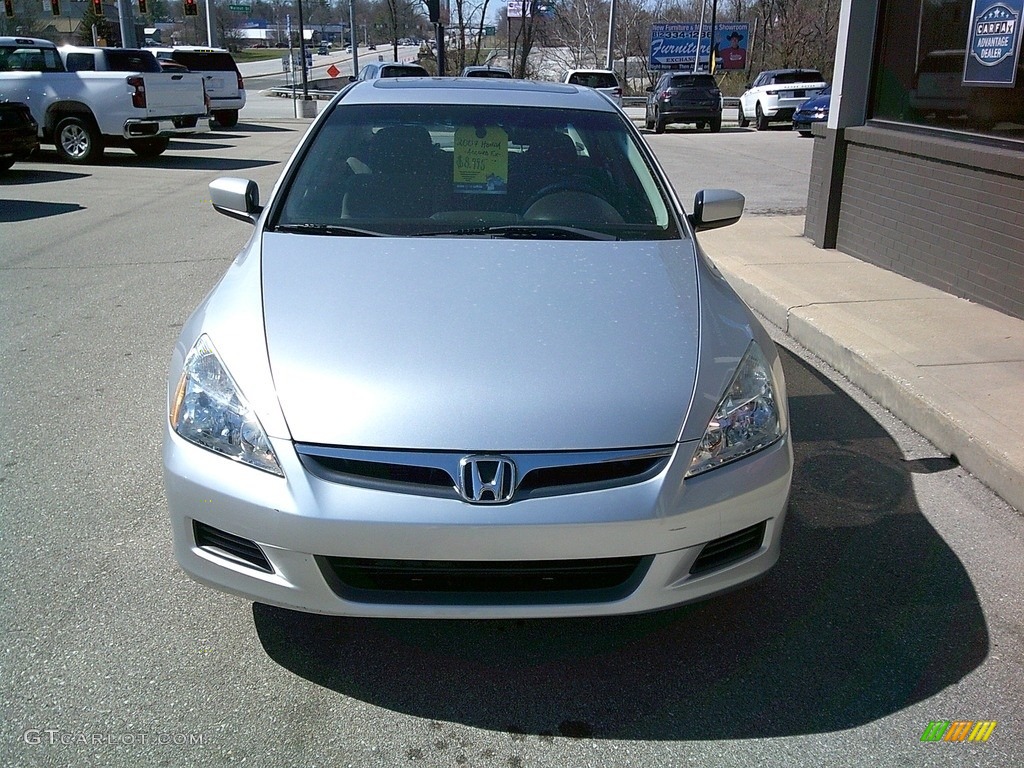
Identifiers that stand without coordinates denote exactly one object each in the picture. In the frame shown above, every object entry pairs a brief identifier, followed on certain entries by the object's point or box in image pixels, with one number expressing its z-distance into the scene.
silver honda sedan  2.51
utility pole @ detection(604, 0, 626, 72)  37.37
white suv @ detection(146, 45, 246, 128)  24.73
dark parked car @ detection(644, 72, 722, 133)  27.36
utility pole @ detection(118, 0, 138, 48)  26.75
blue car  25.81
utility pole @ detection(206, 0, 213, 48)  35.47
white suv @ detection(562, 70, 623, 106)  26.66
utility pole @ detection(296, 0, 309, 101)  32.38
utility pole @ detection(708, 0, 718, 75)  42.43
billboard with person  43.09
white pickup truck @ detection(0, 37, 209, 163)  15.91
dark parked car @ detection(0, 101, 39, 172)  13.46
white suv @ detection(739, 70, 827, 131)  28.66
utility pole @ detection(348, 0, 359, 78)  47.78
